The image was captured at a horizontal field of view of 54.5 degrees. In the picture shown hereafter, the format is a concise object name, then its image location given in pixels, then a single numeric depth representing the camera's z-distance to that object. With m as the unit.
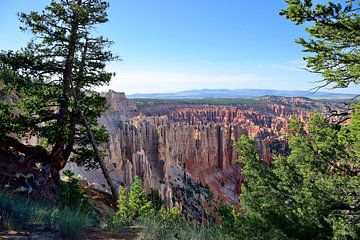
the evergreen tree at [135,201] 12.35
